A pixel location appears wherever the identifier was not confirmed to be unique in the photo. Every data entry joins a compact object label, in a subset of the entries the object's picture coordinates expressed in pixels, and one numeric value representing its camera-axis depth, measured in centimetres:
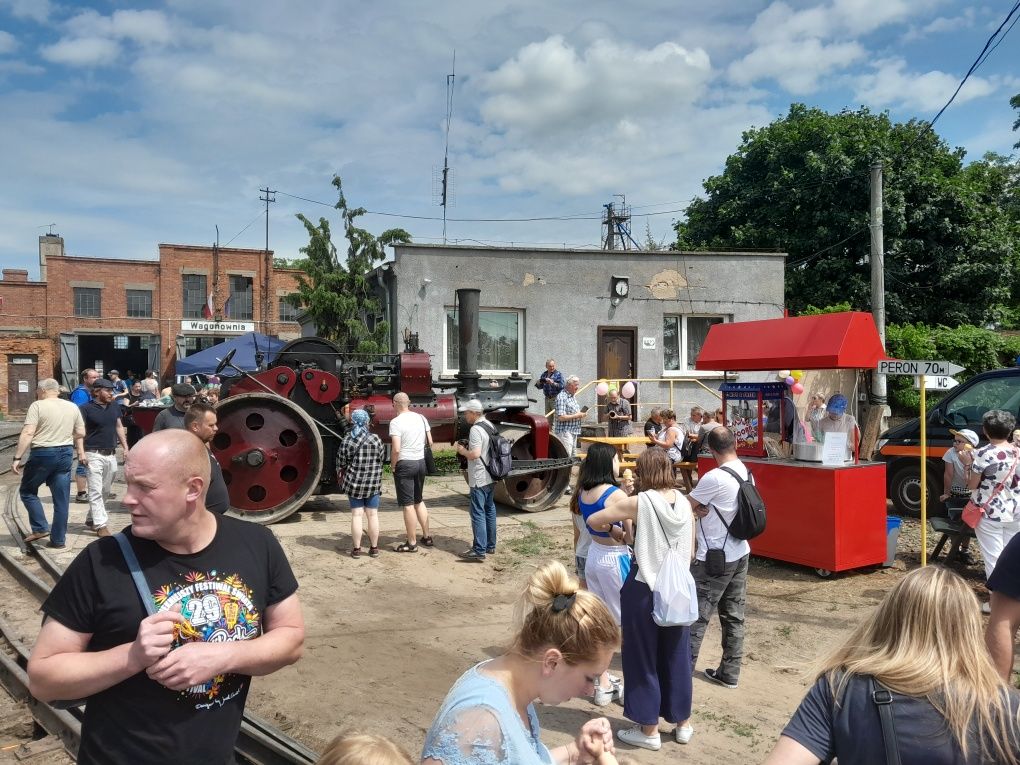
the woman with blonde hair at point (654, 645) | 437
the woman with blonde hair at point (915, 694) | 197
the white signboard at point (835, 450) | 767
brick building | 3553
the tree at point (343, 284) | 1670
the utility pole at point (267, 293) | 4044
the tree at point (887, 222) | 2377
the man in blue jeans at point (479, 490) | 839
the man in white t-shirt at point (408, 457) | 852
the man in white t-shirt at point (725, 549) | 508
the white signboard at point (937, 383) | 779
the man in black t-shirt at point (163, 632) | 202
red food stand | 753
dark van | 964
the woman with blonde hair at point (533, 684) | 196
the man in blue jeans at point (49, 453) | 814
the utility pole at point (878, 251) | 1564
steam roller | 938
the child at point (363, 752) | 181
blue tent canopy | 1903
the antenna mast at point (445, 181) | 1982
